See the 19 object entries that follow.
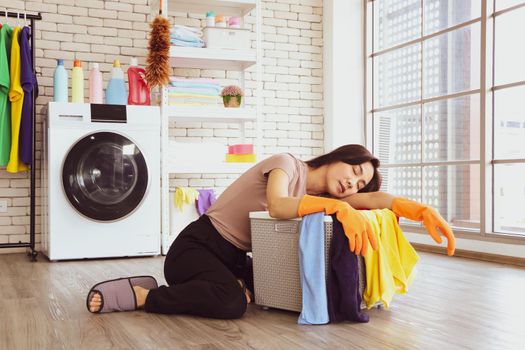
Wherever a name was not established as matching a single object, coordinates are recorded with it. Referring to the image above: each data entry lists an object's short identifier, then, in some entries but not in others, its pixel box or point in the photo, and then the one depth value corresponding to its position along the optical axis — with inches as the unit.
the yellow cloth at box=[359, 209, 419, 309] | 85.0
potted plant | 171.0
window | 149.3
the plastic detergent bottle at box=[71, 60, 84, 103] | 155.3
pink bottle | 158.2
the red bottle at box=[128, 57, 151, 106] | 161.5
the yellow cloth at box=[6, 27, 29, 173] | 149.3
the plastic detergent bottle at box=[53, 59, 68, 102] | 153.6
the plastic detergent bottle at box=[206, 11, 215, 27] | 169.5
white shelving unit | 162.3
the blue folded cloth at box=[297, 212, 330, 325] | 81.8
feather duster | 156.8
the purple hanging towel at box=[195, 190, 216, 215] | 168.4
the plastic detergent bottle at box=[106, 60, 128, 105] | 159.0
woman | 84.0
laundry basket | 86.4
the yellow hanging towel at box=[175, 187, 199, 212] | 167.8
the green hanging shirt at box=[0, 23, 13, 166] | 147.8
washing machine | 146.9
